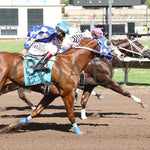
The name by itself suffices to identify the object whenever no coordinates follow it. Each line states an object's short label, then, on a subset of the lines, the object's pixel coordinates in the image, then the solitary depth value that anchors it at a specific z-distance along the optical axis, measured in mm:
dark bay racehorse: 16827
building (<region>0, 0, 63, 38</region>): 76131
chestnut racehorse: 12852
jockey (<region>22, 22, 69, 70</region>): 13062
